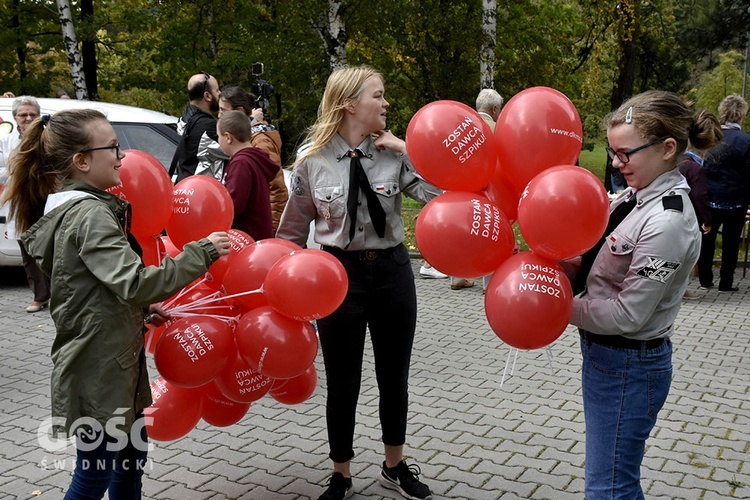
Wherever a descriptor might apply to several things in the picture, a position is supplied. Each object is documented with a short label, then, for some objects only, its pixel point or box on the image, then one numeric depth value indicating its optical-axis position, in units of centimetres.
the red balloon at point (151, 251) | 351
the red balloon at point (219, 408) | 359
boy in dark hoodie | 489
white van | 887
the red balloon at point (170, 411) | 338
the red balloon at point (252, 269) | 331
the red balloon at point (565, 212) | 265
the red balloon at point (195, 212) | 345
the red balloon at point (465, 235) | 287
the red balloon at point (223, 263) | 345
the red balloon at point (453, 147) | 299
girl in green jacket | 276
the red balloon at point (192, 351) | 313
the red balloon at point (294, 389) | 367
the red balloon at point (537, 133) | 291
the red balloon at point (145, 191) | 324
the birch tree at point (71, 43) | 1511
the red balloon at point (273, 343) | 317
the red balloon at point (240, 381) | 334
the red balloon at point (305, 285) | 312
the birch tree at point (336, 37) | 1434
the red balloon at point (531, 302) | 270
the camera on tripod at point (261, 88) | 917
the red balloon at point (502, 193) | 317
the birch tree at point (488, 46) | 1473
